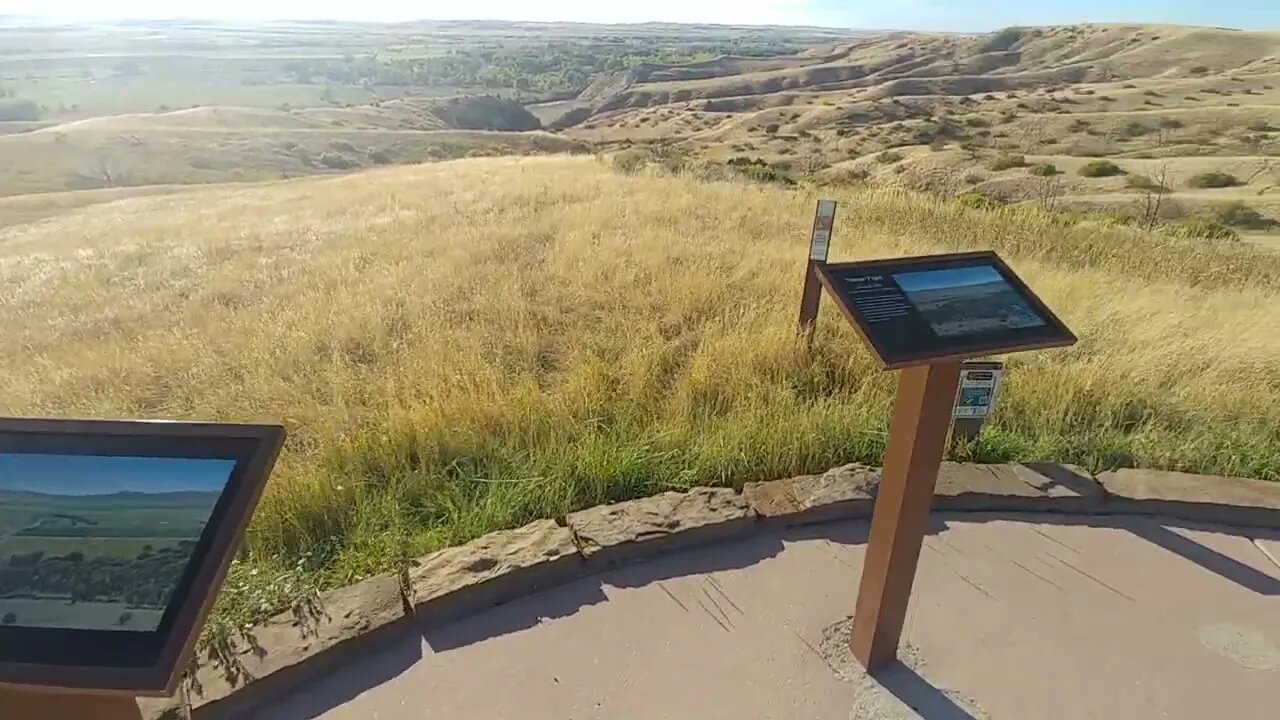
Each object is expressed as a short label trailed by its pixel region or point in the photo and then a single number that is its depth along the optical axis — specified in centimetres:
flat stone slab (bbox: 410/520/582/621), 301
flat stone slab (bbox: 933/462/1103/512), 377
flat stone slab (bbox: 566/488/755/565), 332
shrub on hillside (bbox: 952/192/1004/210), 1156
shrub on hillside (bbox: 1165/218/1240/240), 1259
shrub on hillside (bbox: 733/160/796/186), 1595
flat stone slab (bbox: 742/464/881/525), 359
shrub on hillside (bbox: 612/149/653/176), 1618
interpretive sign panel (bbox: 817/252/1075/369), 237
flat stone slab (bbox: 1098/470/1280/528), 372
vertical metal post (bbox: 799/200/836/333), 495
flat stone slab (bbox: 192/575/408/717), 258
